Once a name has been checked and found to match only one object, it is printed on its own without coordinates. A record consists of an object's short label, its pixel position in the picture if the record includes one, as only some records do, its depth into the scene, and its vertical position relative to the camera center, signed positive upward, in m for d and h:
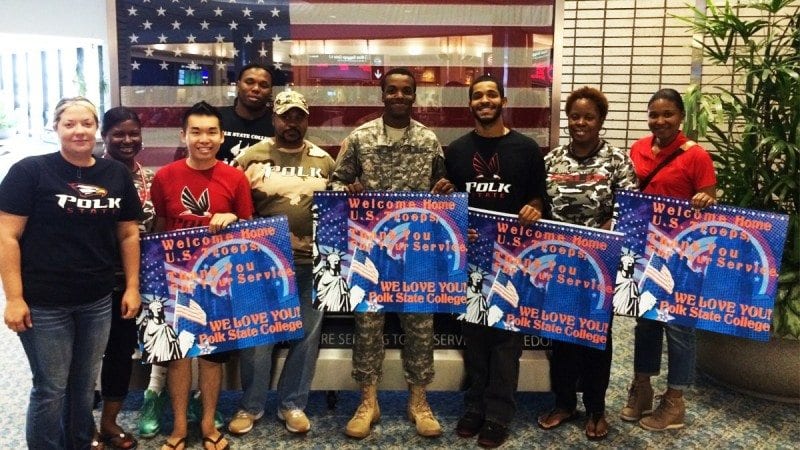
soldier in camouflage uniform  2.84 -0.13
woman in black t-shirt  2.18 -0.40
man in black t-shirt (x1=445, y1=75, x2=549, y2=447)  2.82 -0.19
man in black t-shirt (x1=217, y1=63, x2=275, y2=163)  3.11 +0.16
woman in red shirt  2.90 -0.19
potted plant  3.29 +0.02
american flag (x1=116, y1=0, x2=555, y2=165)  3.46 +0.52
